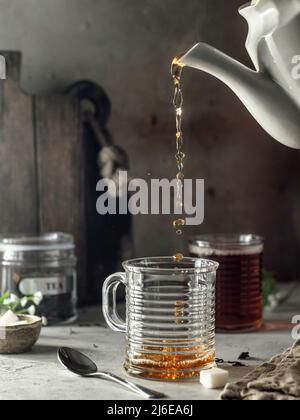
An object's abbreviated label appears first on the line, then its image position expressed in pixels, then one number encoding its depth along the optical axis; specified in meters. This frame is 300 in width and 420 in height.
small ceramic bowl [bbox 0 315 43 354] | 0.86
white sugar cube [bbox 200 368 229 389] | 0.75
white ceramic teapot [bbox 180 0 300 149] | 0.82
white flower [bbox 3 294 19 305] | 0.94
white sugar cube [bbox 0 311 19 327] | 0.87
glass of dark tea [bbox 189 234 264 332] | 0.96
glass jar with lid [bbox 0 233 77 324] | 1.00
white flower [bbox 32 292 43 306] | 0.98
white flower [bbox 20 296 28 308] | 0.93
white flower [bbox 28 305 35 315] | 0.95
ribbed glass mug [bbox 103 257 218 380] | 0.78
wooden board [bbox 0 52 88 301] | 1.09
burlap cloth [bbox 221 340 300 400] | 0.70
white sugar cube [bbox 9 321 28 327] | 0.86
